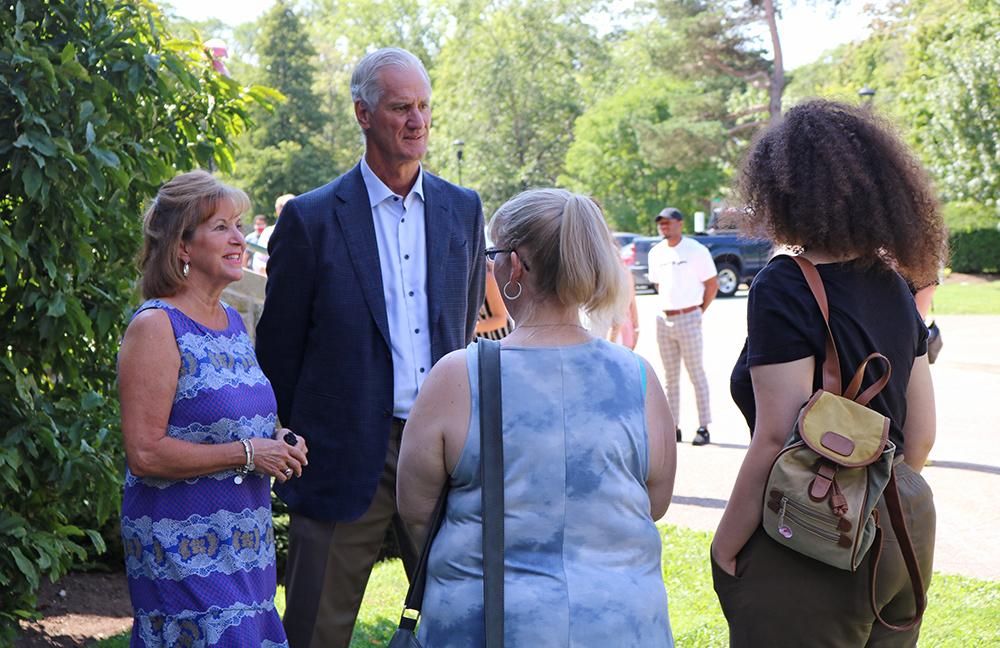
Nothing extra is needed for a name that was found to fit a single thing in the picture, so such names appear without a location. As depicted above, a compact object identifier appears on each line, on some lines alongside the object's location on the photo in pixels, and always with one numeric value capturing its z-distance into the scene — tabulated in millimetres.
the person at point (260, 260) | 10352
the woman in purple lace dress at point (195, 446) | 2434
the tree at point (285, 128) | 44969
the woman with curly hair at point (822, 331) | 2082
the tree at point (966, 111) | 23656
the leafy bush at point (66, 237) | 3074
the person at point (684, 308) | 8508
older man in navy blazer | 2840
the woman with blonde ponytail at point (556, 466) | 1784
